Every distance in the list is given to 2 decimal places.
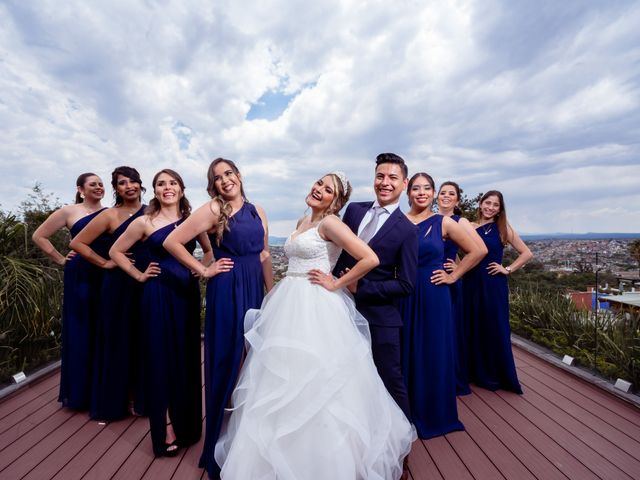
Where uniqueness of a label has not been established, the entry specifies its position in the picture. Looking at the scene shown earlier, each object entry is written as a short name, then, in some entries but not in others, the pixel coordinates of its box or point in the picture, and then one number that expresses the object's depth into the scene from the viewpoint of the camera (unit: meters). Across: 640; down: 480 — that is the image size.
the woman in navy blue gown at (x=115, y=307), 2.92
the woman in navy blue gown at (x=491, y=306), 3.56
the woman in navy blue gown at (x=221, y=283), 2.24
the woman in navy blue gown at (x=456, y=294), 3.50
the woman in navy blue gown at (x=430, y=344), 2.71
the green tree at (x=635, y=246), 7.54
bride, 1.81
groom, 2.20
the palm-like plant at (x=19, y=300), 3.35
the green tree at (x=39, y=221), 5.54
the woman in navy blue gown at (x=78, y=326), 3.11
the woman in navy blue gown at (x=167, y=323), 2.45
